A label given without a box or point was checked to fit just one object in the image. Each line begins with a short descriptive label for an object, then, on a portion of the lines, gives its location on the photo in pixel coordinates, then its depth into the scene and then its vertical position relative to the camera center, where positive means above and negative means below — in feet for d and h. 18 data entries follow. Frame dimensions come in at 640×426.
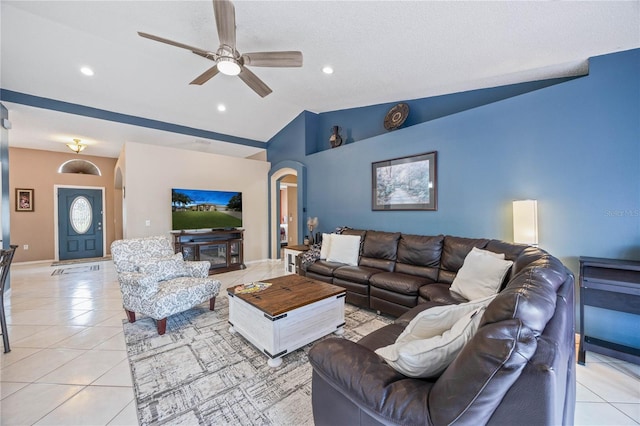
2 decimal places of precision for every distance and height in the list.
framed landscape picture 11.79 +1.49
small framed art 19.88 +1.54
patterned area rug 5.21 -4.20
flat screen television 16.72 +0.47
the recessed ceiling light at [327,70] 11.51 +6.90
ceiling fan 6.63 +5.26
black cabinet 6.55 -2.69
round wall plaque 13.30 +5.35
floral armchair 8.51 -2.51
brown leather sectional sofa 2.24 -1.79
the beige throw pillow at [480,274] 6.83 -1.90
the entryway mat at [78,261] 20.02 -3.69
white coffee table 6.89 -3.15
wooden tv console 16.51 -2.19
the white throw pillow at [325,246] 13.06 -1.76
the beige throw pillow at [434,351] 3.18 -1.87
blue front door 21.44 -0.47
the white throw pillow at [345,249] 12.15 -1.85
